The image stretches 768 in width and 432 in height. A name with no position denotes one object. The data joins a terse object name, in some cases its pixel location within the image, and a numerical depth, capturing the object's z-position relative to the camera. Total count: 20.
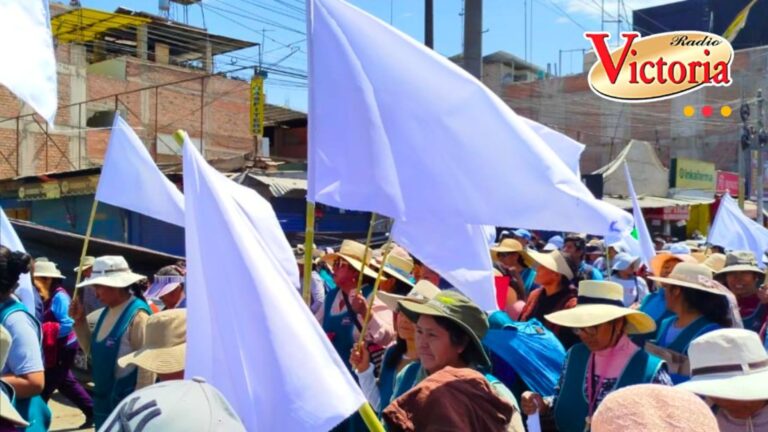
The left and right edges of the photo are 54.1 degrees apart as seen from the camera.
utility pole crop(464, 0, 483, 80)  13.73
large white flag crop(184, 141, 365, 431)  2.42
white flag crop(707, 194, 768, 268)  9.02
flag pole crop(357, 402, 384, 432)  2.45
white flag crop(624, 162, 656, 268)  6.86
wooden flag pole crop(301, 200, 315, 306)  2.96
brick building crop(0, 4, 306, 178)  23.22
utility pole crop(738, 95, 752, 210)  21.92
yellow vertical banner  18.33
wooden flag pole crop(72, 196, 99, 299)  4.94
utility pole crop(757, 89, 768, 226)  21.91
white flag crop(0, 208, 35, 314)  3.94
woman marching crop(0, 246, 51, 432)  3.11
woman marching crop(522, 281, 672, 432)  3.30
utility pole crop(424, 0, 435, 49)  16.30
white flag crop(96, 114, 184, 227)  5.26
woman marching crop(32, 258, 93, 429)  5.30
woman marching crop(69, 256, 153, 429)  3.95
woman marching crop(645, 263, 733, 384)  4.00
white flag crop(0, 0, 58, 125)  2.79
